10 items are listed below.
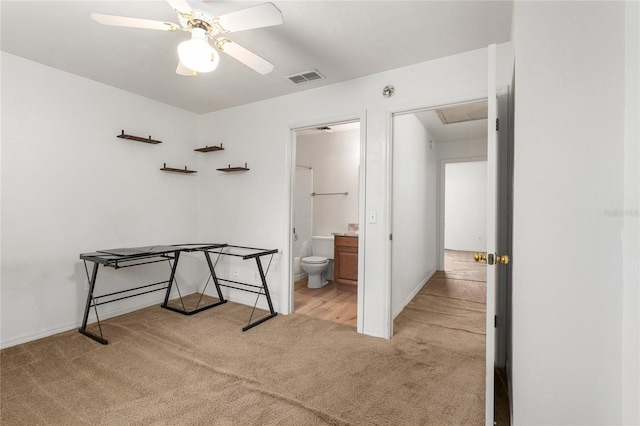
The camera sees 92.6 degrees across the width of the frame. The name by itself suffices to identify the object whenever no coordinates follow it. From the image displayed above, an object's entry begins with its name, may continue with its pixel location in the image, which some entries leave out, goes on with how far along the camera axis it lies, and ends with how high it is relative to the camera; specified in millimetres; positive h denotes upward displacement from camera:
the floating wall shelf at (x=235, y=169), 3592 +503
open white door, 1469 -131
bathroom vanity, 4289 -683
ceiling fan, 1545 +1002
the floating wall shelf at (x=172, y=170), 3635 +499
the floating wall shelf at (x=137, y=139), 3168 +774
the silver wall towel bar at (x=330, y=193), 5173 +327
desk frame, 2654 -707
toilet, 4410 -749
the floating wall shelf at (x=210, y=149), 3769 +782
